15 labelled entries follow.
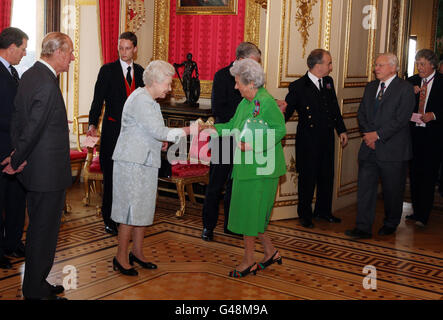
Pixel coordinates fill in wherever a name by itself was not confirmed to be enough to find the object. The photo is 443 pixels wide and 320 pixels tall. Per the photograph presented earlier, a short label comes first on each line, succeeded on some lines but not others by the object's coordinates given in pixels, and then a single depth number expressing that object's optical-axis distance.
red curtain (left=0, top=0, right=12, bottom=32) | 6.30
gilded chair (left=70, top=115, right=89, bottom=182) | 6.67
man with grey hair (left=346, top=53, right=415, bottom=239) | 5.35
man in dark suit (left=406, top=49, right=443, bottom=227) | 6.04
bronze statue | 7.28
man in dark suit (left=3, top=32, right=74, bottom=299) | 3.23
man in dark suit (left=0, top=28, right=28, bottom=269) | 4.11
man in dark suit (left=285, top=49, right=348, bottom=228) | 5.80
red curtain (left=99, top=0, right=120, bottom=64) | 7.36
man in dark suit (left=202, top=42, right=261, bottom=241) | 5.12
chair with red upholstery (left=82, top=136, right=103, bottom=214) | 6.23
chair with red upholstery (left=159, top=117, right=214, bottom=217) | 6.21
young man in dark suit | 5.21
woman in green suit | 3.99
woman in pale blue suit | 3.85
